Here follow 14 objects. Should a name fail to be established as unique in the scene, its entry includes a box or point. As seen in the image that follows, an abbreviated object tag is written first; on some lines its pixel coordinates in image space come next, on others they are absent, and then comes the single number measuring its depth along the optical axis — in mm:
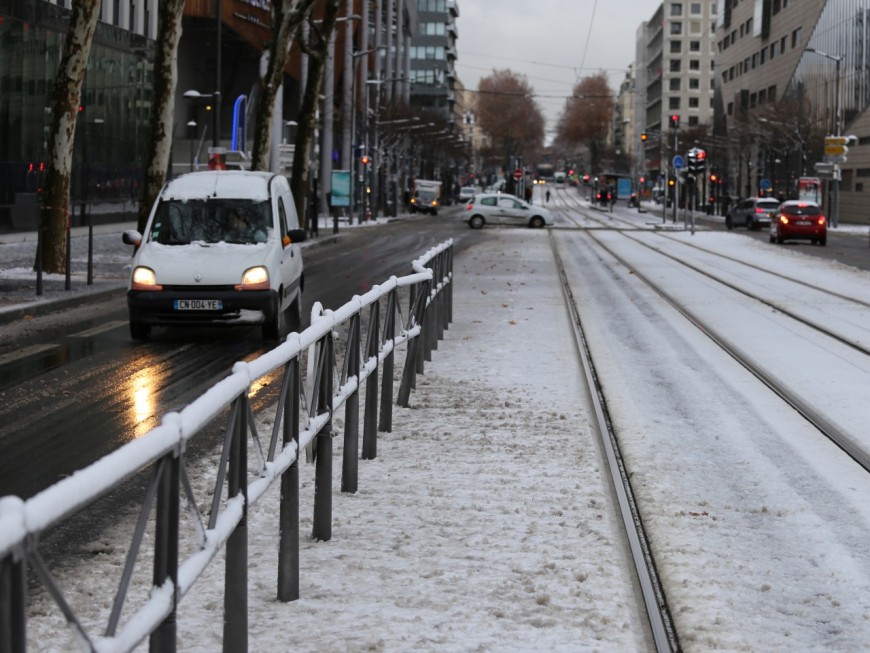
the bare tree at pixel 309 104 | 43719
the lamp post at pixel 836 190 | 73500
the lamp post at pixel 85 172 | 48594
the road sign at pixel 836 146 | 70375
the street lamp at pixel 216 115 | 42469
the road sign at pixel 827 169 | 71188
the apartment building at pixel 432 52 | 183750
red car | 48531
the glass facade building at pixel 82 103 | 41000
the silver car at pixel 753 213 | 68500
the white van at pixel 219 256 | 15359
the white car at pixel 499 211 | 63438
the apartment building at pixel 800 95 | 84750
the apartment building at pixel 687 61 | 186750
